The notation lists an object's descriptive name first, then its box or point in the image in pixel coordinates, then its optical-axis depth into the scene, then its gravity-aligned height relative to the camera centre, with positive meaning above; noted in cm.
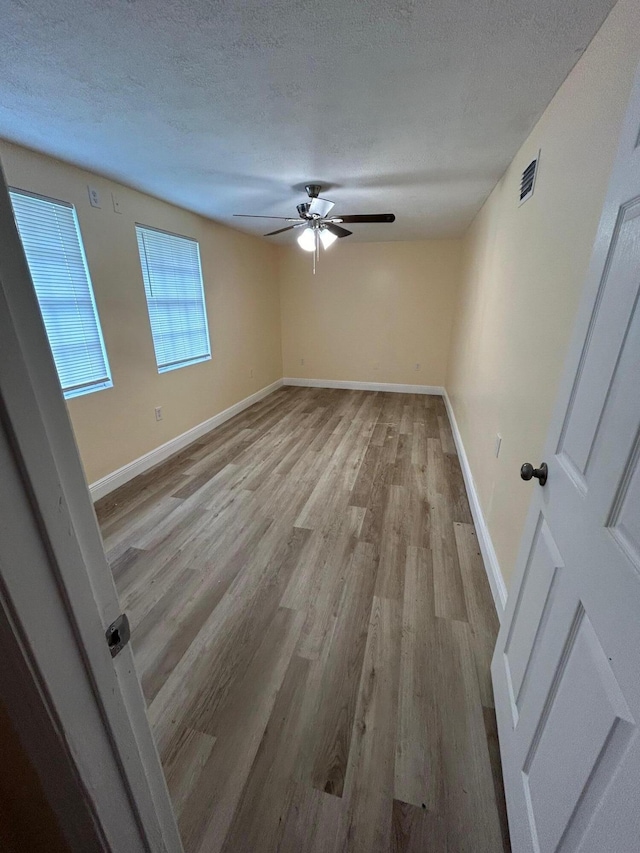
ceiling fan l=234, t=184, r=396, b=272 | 263 +68
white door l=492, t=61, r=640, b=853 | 55 -53
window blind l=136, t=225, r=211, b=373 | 300 +11
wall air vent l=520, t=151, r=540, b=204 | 162 +61
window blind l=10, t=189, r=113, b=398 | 206 +13
